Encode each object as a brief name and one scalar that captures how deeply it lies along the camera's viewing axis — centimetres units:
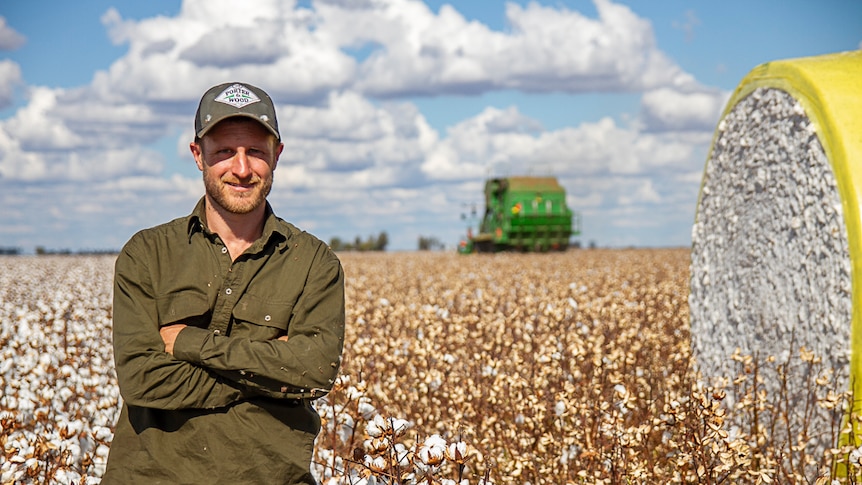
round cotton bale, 557
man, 305
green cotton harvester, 3081
